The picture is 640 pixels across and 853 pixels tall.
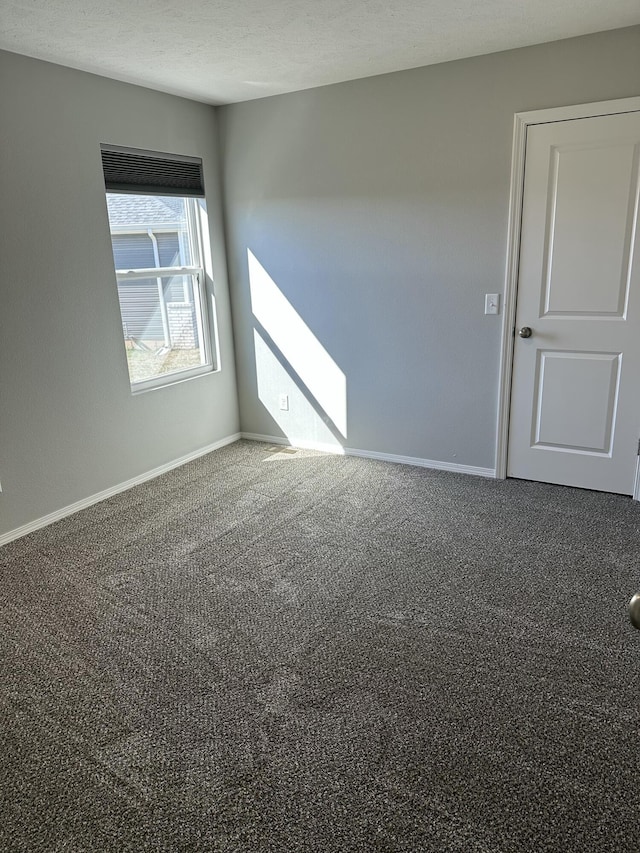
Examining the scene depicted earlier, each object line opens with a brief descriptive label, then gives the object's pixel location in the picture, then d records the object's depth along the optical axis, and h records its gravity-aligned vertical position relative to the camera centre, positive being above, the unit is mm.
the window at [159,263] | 3723 -18
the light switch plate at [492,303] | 3580 -303
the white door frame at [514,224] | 3072 +145
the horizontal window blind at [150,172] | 3566 +547
